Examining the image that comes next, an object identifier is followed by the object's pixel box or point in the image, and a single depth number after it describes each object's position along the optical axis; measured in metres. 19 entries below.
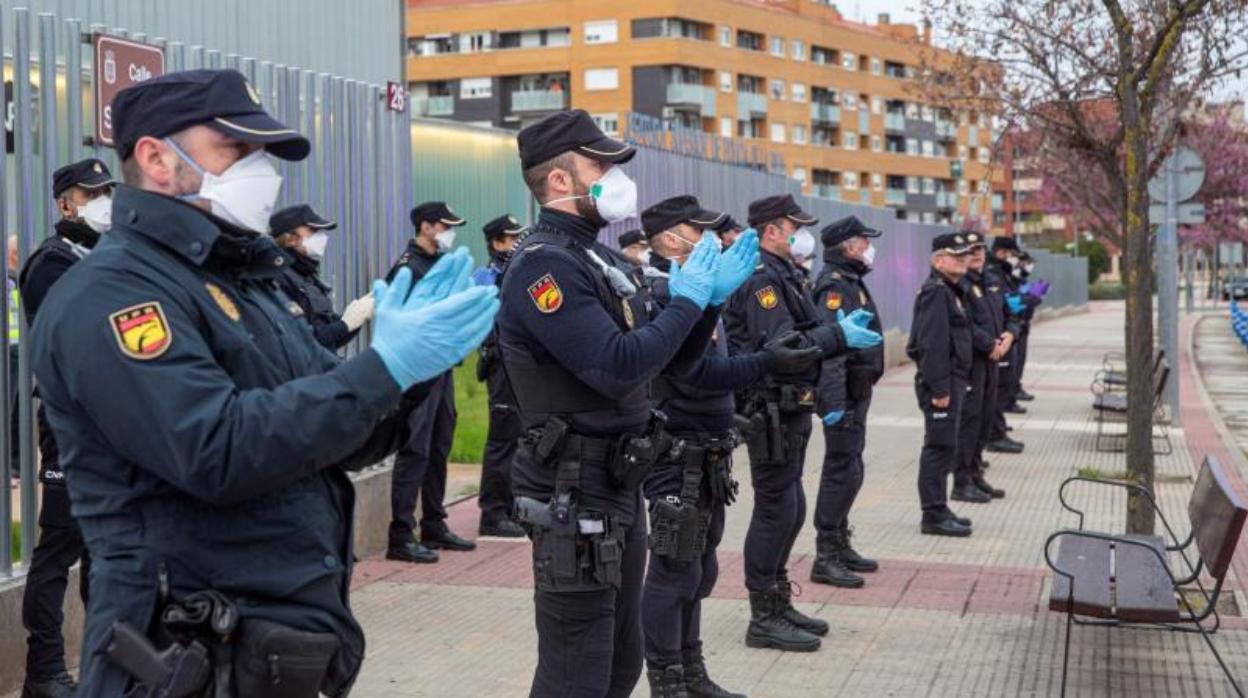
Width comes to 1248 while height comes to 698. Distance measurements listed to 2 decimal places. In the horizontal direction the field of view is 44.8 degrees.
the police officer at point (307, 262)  7.80
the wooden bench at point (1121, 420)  14.95
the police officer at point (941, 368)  10.02
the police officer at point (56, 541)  6.05
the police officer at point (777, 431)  6.93
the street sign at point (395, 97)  9.84
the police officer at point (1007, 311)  14.96
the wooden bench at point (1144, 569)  6.09
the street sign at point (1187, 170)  15.19
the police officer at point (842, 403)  8.44
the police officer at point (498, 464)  9.76
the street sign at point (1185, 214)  15.79
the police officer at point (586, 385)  4.31
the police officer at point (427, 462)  9.24
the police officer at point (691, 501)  5.74
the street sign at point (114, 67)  6.91
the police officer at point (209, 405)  2.67
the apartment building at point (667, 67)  90.44
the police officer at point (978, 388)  11.27
